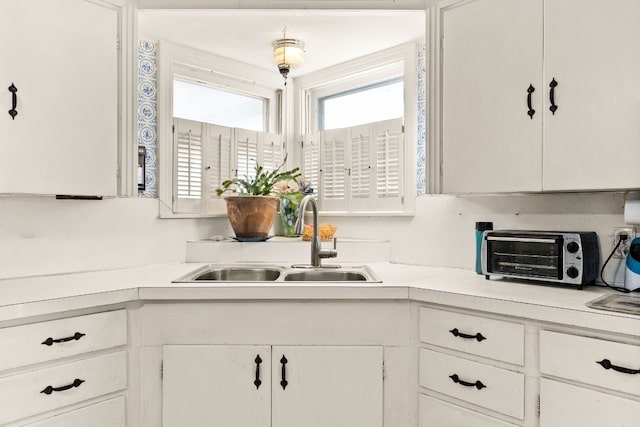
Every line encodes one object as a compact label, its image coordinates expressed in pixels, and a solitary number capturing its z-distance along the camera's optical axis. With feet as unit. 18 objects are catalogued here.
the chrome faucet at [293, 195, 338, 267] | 6.91
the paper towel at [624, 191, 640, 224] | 5.36
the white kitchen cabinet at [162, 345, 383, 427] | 5.61
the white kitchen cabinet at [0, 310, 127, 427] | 4.61
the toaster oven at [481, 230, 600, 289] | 5.39
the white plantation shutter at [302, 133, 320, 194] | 9.32
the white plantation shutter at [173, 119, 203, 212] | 8.09
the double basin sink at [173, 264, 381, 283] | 6.98
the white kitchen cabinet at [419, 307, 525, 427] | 4.81
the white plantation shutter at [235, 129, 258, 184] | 8.94
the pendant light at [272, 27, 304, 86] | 7.82
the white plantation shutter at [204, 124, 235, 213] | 8.50
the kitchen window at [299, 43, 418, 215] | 8.05
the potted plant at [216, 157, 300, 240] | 8.01
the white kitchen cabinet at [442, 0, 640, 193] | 4.89
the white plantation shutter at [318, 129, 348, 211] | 8.95
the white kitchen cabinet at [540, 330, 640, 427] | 4.10
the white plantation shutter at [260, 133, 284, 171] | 9.32
